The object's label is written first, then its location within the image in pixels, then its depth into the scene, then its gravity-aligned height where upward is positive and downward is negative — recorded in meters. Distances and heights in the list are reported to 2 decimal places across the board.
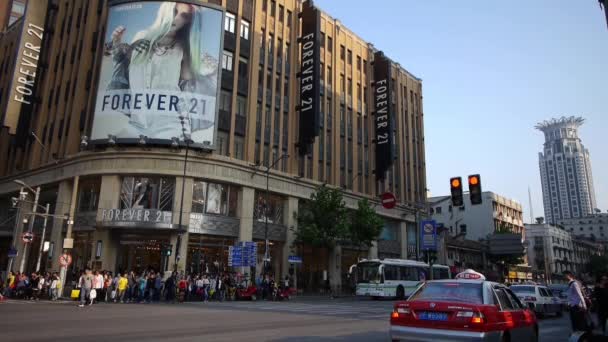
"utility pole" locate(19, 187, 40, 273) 33.20 +3.92
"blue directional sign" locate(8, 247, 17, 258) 33.03 +1.28
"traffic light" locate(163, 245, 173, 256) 30.06 +1.56
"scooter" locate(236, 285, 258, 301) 30.91 -1.15
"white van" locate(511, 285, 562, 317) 20.66 -0.70
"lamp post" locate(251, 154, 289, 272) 34.38 +6.01
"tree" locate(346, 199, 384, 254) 42.28 +4.82
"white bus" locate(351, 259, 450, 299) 33.81 +0.13
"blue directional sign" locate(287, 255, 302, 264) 36.92 +1.43
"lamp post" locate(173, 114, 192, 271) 31.28 +6.28
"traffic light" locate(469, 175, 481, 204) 18.34 +3.72
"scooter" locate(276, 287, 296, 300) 32.22 -1.21
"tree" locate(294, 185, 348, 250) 38.94 +4.89
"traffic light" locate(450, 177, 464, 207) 19.02 +3.79
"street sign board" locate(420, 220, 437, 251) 27.80 +2.73
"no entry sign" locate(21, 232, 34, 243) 31.19 +2.28
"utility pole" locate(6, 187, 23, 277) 40.09 +3.93
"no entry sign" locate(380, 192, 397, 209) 37.12 +6.45
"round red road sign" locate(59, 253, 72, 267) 25.72 +0.65
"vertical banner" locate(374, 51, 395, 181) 51.78 +17.84
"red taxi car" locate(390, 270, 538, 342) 7.32 -0.56
